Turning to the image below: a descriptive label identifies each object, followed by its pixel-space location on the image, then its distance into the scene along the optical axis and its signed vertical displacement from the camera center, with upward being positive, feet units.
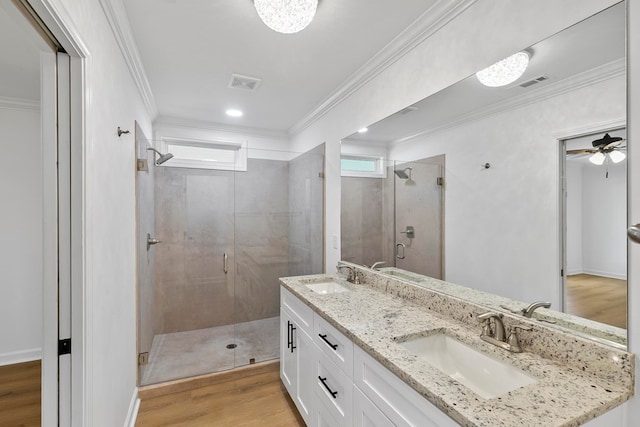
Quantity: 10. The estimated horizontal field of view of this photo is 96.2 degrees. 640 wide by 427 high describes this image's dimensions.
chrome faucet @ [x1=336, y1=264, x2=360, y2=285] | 7.66 -1.72
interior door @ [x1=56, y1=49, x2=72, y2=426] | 3.59 -0.33
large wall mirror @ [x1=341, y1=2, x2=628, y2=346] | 3.28 +0.44
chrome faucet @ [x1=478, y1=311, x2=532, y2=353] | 3.75 -1.68
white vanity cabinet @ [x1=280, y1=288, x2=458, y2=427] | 3.24 -2.58
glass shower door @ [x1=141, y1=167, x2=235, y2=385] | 9.91 -1.86
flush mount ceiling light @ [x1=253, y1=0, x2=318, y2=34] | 4.66 +3.34
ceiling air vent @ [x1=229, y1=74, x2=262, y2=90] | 7.79 +3.67
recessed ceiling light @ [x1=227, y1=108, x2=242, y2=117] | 10.23 +3.65
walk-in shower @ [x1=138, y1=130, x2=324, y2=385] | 9.77 -1.51
